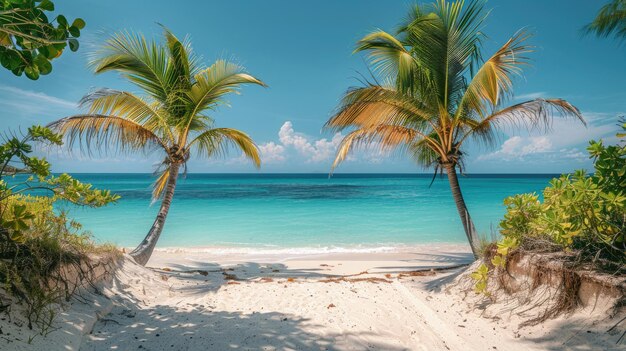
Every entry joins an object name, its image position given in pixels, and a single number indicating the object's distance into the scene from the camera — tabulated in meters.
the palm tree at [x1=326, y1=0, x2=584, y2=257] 6.75
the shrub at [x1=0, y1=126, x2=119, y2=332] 2.92
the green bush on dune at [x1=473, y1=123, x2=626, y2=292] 3.10
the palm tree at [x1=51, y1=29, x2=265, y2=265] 6.82
